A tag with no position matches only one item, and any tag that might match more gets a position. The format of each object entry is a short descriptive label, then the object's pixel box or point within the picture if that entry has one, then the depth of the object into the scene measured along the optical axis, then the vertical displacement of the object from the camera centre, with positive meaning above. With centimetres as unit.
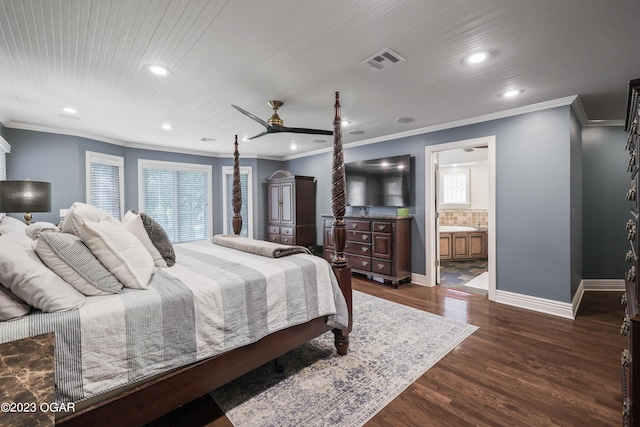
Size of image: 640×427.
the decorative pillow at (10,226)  168 -9
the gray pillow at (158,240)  209 -22
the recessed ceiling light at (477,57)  214 +120
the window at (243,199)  647 +27
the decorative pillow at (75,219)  150 -4
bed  115 -60
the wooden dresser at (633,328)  114 -54
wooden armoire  577 +3
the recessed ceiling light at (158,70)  234 +123
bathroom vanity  589 -77
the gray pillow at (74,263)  133 -25
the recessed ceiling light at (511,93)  286 +120
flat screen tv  445 +47
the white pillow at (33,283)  115 -30
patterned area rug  167 -123
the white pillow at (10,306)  109 -38
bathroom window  667 +49
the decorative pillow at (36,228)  179 -11
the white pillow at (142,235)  200 -17
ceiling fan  298 +94
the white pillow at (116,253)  148 -23
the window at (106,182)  459 +52
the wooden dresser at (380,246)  418 -60
